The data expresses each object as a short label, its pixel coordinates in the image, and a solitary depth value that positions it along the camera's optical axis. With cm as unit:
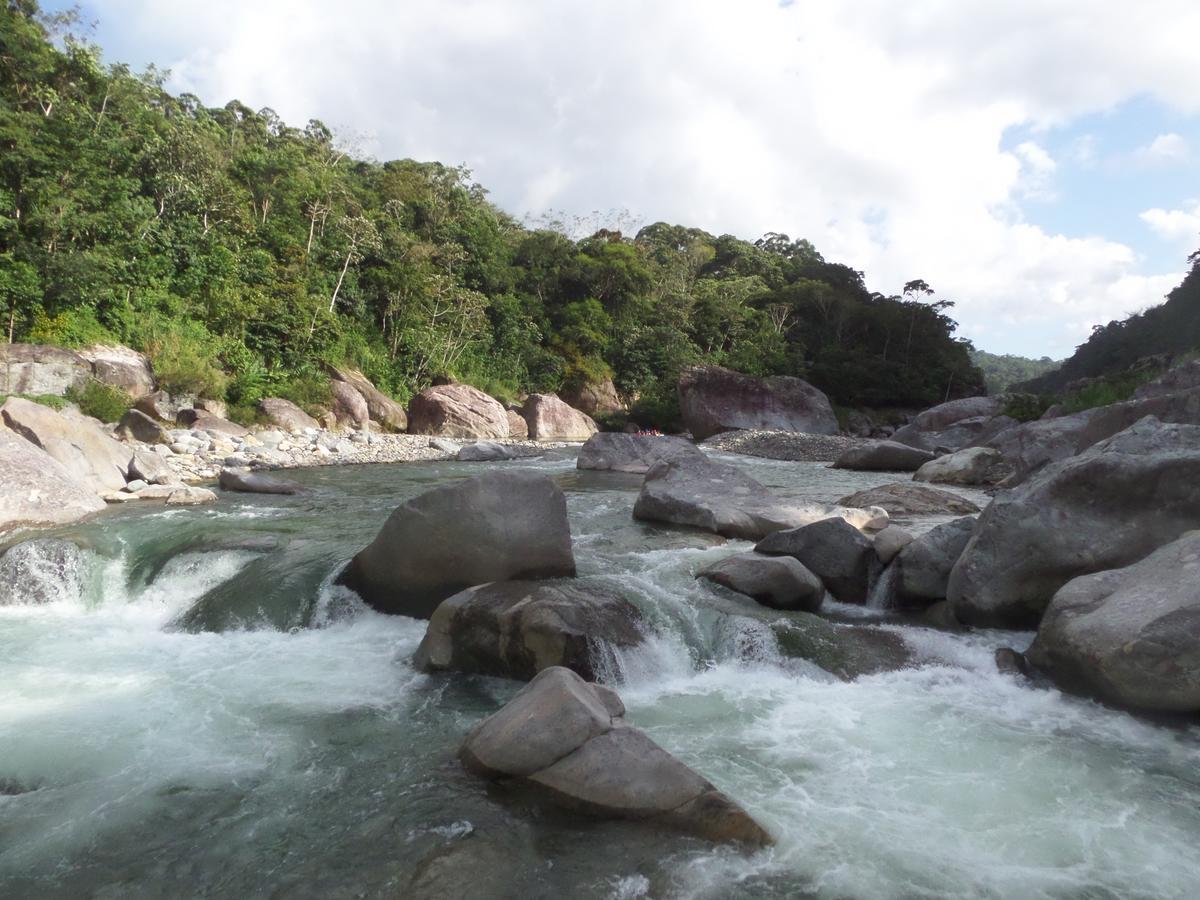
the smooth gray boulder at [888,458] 2342
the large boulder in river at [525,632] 684
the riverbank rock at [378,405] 2983
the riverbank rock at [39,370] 1923
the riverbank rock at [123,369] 2103
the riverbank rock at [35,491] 1099
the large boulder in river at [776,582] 855
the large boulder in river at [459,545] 829
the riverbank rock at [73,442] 1367
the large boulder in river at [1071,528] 767
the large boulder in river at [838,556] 916
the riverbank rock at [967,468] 1872
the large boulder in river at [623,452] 2119
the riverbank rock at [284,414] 2486
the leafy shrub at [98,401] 1953
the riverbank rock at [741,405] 3631
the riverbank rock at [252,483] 1526
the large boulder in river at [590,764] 454
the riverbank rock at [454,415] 3081
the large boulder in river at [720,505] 1175
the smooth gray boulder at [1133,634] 593
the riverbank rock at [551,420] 3556
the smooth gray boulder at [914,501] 1278
